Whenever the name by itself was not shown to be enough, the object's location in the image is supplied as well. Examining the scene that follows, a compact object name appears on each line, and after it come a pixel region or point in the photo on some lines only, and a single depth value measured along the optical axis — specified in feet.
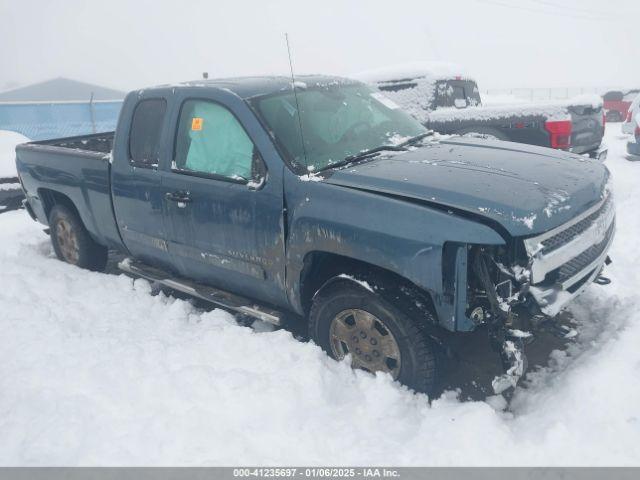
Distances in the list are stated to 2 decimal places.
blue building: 47.70
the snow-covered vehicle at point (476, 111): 22.68
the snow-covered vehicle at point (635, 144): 29.73
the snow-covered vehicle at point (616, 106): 70.18
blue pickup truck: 8.85
